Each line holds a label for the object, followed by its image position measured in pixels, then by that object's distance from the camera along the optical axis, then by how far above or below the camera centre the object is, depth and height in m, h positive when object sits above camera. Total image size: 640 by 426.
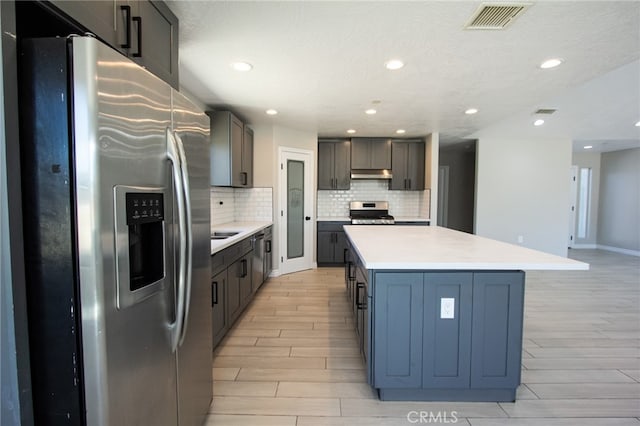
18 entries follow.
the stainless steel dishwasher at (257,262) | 3.50 -0.82
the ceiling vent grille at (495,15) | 1.70 +1.08
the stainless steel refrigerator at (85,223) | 0.82 -0.08
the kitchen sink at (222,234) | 3.24 -0.43
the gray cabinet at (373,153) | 5.61 +0.81
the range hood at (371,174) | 5.55 +0.42
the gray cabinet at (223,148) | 3.57 +0.56
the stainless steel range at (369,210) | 5.70 -0.26
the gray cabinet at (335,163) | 5.61 +0.62
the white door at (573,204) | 7.31 -0.15
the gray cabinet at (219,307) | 2.28 -0.89
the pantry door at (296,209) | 4.79 -0.22
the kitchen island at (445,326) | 1.78 -0.76
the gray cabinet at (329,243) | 5.33 -0.83
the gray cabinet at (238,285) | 2.68 -0.86
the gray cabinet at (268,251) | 4.19 -0.79
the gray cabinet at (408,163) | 5.61 +0.63
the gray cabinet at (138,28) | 1.04 +0.71
